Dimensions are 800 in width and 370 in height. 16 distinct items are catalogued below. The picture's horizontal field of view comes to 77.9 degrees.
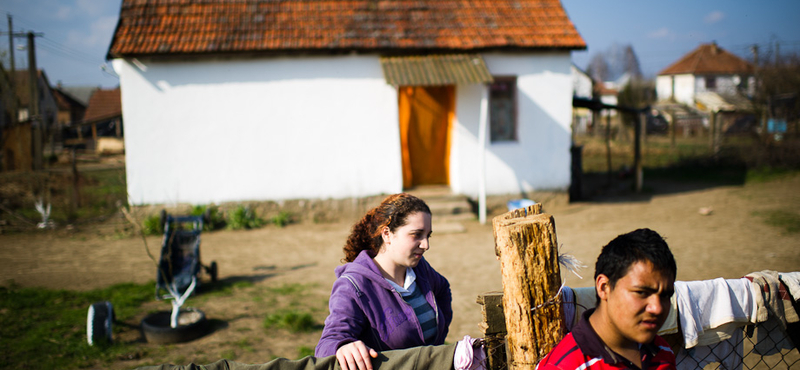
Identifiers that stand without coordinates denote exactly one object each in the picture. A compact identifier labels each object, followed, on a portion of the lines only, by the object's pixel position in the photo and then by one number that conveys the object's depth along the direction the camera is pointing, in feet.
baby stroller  20.07
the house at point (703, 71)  156.25
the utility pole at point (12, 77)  62.29
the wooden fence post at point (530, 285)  6.11
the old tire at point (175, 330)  15.89
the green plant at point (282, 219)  35.14
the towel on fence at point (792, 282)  7.49
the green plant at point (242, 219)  34.76
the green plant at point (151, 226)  33.42
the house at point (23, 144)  48.03
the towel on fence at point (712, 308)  7.07
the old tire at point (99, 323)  15.61
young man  5.59
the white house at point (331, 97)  34.58
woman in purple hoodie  6.85
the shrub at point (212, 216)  34.38
